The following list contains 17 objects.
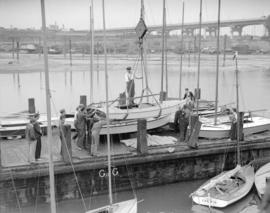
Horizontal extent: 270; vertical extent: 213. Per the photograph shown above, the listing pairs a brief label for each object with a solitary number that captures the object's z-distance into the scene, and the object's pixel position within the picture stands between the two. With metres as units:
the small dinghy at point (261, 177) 14.09
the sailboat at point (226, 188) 13.25
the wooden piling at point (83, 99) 19.22
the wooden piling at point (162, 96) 18.97
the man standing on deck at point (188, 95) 19.73
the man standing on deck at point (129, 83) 17.08
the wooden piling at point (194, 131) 15.20
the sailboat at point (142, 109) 16.03
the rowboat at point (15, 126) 15.83
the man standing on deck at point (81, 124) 14.07
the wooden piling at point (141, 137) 14.32
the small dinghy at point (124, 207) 10.80
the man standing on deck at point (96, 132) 13.94
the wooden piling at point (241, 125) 16.31
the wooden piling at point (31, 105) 18.34
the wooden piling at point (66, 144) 13.04
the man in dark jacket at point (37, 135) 12.89
